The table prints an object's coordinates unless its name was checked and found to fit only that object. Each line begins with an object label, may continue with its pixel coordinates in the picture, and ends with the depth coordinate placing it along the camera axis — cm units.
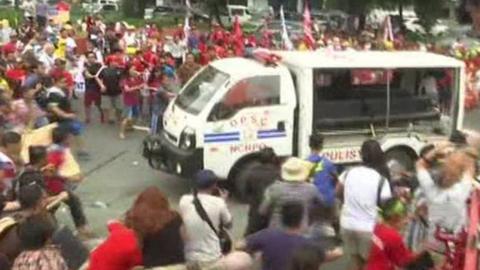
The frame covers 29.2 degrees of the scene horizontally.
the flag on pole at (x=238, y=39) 2011
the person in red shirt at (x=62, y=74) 1496
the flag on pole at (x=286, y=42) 2039
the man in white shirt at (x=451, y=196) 755
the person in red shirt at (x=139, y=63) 1680
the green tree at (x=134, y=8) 5494
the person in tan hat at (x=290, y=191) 721
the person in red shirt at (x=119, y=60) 1703
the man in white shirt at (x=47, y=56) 1712
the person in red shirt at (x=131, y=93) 1650
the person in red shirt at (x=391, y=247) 681
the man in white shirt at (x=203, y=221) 697
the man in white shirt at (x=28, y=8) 3530
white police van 1198
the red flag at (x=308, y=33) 1916
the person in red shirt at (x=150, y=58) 1720
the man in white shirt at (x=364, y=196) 779
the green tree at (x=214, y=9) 4656
